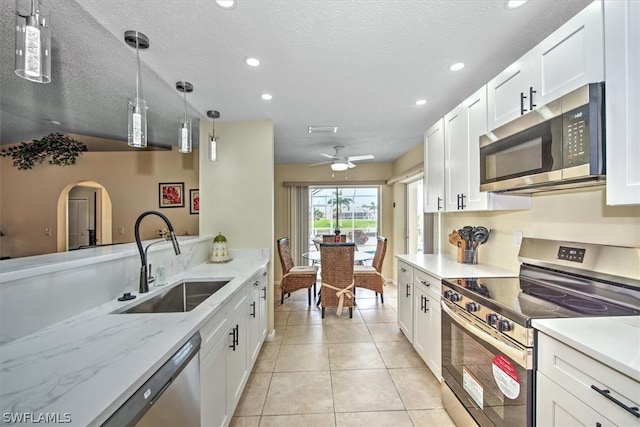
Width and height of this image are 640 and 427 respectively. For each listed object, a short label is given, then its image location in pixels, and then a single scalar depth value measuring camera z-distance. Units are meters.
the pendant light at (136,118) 1.54
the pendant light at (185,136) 2.07
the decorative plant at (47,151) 3.39
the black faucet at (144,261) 1.68
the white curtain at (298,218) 5.72
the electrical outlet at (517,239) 2.13
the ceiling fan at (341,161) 4.21
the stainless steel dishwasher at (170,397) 0.76
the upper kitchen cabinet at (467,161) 2.04
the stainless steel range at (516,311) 1.25
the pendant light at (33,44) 0.91
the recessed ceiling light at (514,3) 1.36
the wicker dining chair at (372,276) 4.15
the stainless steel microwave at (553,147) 1.19
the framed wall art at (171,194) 4.52
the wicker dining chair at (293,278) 4.17
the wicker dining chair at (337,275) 3.70
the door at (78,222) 4.34
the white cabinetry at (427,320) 2.17
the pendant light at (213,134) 2.58
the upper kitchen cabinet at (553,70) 1.22
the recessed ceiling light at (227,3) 1.35
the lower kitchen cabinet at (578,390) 0.84
